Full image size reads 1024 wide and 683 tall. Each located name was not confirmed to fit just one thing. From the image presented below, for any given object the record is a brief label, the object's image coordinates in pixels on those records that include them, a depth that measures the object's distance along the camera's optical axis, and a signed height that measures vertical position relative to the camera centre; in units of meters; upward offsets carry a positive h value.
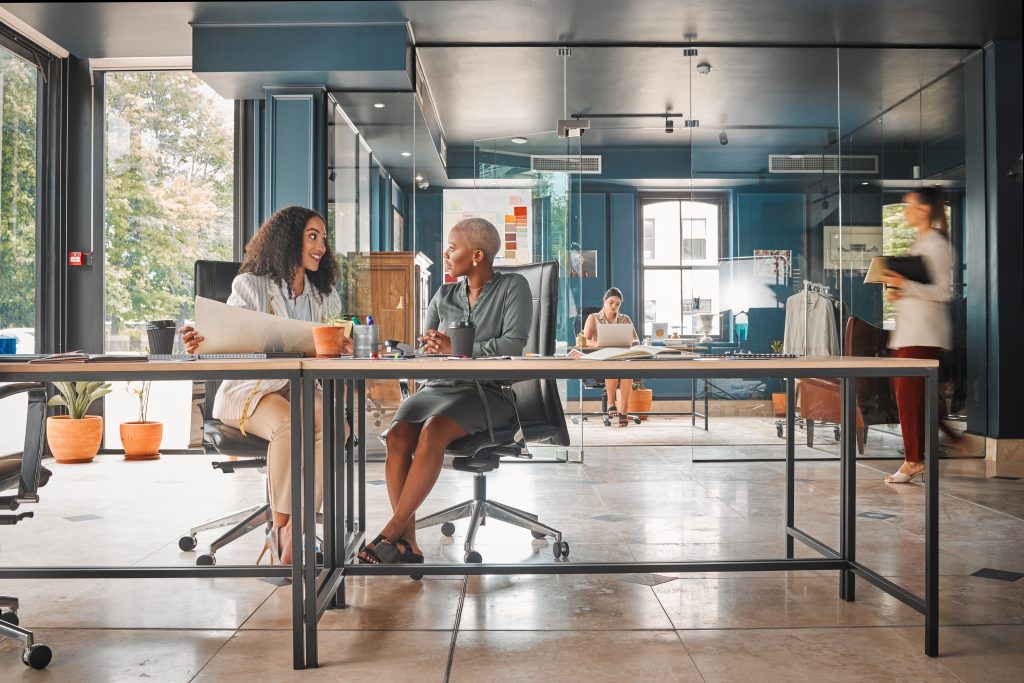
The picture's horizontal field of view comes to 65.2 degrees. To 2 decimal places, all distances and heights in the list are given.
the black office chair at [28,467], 2.10 -0.35
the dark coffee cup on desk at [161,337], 2.67 +0.00
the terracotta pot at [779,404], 5.71 -0.50
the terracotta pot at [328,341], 2.20 -0.01
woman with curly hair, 2.68 +0.14
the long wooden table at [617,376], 2.00 -0.35
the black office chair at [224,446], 2.76 -0.38
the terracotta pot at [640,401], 9.27 -0.76
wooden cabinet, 5.75 +0.33
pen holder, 2.23 -0.01
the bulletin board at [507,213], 5.82 +0.90
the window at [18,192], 5.14 +0.96
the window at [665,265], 10.41 +0.92
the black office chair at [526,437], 2.86 -0.37
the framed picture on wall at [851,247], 5.59 +0.62
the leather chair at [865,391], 5.43 -0.39
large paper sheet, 2.19 +0.02
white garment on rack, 5.70 +0.09
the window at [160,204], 5.93 +0.99
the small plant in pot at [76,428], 5.43 -0.62
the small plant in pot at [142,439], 5.63 -0.72
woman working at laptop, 8.25 +0.16
